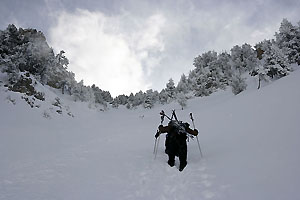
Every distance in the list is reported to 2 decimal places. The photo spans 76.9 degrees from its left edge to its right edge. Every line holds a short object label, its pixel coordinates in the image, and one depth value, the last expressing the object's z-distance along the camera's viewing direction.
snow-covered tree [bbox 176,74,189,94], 56.81
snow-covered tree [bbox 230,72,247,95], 30.14
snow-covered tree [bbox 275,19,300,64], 34.28
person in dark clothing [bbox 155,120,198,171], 6.88
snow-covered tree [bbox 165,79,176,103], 58.96
